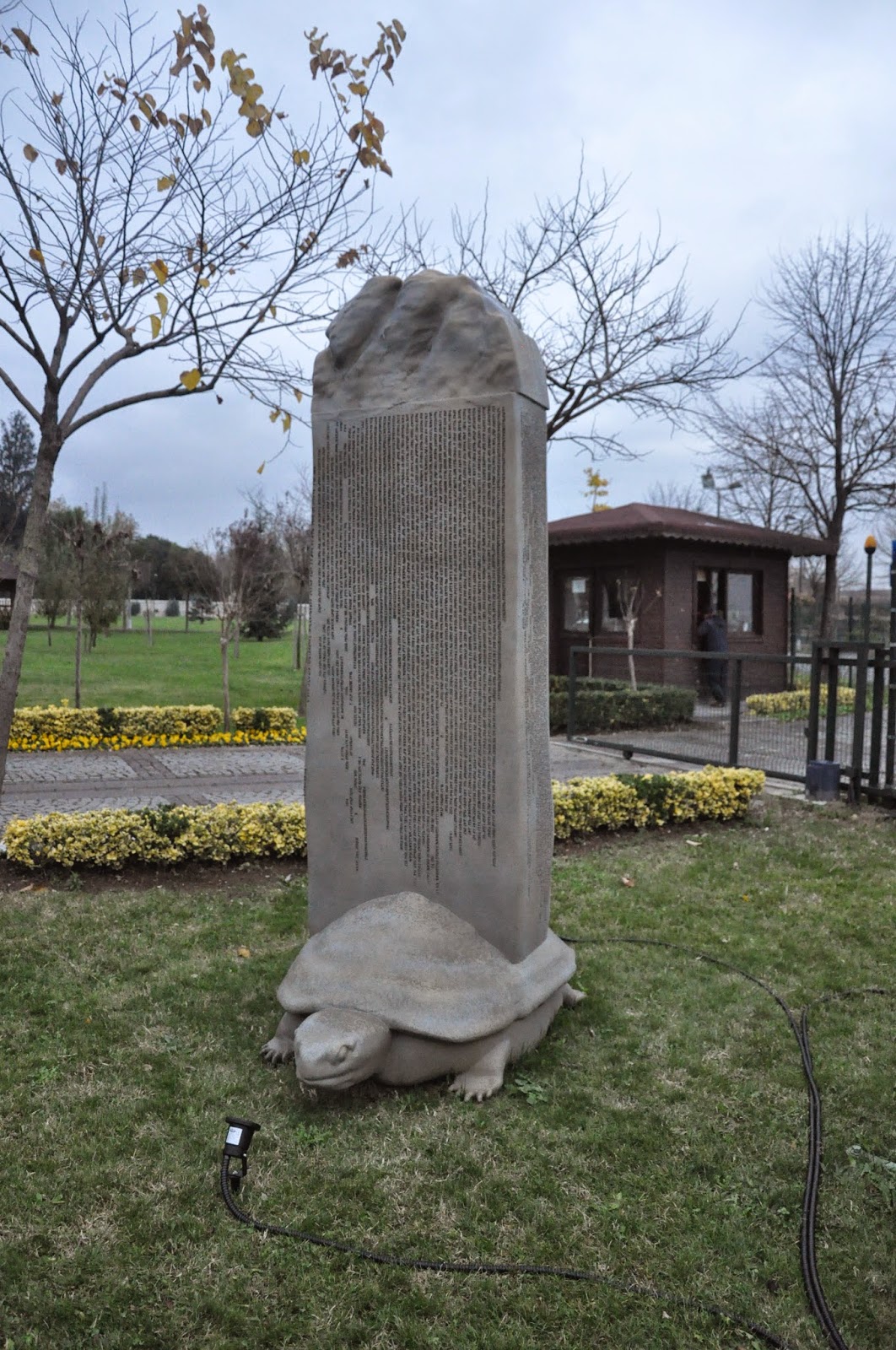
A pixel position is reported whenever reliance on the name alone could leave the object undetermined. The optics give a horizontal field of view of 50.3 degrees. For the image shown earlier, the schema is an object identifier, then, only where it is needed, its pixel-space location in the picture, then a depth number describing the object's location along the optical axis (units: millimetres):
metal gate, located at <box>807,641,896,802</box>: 8461
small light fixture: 2834
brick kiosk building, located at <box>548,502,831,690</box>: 17453
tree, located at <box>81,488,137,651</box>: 15728
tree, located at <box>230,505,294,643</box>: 18547
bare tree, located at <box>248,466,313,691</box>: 19703
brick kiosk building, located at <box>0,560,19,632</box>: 22406
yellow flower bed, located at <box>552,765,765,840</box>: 7688
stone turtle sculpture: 3363
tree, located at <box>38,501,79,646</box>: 23188
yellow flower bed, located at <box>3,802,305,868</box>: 6230
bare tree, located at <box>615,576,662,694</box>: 17406
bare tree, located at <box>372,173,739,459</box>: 13695
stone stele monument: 3697
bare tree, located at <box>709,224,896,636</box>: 19594
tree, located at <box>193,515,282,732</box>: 15086
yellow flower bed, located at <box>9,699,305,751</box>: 12531
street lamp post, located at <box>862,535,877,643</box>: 11001
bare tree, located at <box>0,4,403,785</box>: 5773
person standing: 15530
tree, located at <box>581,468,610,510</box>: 33969
